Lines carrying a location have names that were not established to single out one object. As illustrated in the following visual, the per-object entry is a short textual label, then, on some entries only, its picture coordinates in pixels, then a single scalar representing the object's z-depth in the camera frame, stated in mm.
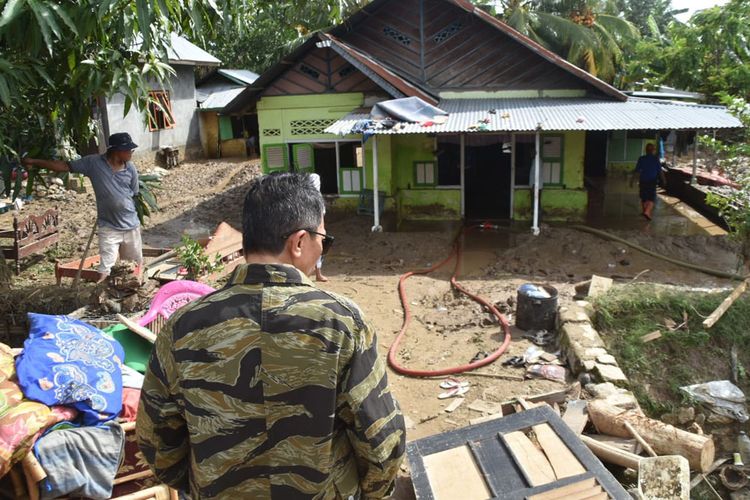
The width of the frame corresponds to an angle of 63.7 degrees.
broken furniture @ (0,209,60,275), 9422
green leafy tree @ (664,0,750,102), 18656
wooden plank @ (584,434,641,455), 4426
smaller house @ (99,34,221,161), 18250
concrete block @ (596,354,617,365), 5629
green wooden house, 12203
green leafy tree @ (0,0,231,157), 3934
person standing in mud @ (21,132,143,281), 6238
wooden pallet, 3375
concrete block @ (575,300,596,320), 6917
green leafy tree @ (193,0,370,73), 22953
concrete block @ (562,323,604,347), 5984
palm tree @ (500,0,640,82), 20906
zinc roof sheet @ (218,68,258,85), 24014
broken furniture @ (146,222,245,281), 7062
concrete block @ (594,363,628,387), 5398
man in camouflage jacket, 1763
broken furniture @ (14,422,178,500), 3201
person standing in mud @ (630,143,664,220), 12023
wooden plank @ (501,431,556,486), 3451
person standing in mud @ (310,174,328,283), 8356
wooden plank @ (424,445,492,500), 3455
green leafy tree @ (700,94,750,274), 7000
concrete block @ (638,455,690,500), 3941
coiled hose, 6031
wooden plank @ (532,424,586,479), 3520
